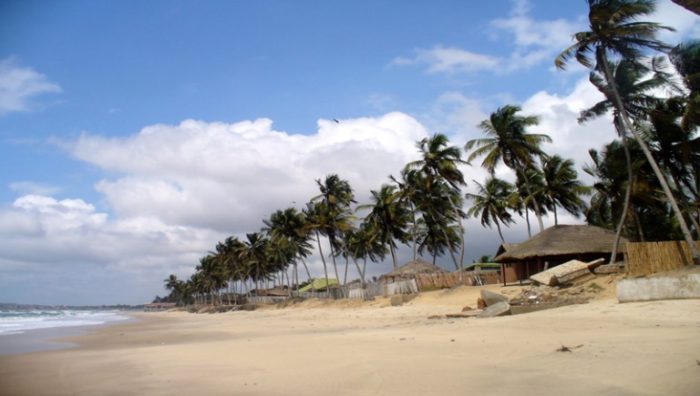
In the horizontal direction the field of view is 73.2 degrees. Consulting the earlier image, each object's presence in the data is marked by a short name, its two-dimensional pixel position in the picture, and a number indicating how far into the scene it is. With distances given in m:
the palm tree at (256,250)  71.06
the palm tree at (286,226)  55.25
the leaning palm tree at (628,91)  20.31
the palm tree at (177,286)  139.49
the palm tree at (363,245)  52.62
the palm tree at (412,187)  39.34
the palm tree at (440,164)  36.28
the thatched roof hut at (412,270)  38.80
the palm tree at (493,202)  42.69
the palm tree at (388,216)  45.00
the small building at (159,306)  164.00
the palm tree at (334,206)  47.50
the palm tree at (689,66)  18.00
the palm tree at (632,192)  24.33
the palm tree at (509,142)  30.11
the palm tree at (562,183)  33.59
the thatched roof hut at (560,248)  26.44
